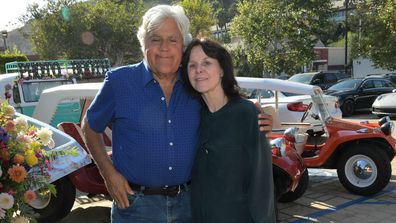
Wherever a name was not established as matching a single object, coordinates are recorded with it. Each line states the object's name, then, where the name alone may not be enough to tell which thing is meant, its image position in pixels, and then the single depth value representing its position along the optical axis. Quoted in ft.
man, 7.63
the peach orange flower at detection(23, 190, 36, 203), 7.47
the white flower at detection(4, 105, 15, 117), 7.72
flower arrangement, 7.18
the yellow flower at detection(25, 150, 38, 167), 7.39
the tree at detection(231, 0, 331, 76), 65.92
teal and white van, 31.04
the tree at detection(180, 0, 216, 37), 91.27
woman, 7.18
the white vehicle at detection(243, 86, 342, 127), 22.90
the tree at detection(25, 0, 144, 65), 93.45
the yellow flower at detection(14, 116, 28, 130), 7.80
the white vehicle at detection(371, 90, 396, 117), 43.47
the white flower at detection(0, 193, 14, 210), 6.97
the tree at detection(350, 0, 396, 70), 65.10
